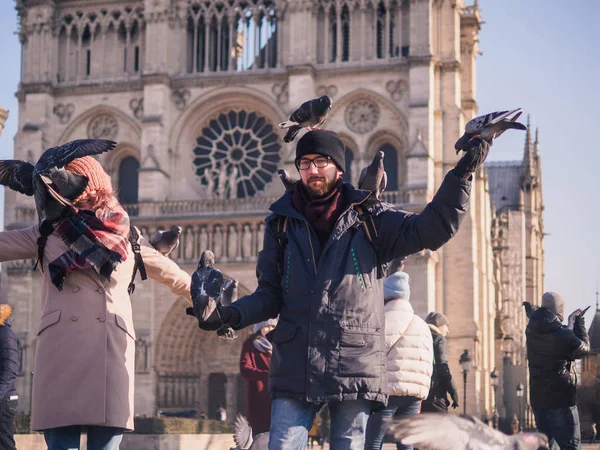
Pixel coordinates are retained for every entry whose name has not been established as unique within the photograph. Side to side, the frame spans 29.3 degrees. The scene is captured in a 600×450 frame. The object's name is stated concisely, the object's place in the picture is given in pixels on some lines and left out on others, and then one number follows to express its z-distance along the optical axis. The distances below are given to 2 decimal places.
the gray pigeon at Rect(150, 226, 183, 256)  5.78
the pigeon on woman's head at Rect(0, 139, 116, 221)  5.08
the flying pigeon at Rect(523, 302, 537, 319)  9.00
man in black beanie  4.63
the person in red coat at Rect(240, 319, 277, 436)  9.12
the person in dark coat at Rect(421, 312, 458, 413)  9.14
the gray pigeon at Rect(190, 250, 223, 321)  4.57
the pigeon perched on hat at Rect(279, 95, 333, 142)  6.14
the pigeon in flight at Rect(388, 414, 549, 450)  4.43
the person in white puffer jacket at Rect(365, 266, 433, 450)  6.91
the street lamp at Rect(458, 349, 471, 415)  25.35
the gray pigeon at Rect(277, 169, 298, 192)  5.64
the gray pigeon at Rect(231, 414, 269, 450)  9.44
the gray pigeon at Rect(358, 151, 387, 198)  5.73
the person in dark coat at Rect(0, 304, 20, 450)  7.93
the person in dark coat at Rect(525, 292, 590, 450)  8.50
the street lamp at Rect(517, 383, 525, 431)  35.83
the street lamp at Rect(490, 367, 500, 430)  33.84
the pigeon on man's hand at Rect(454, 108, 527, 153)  4.64
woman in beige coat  4.83
